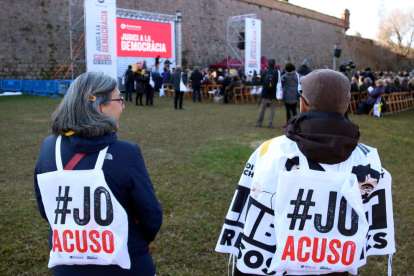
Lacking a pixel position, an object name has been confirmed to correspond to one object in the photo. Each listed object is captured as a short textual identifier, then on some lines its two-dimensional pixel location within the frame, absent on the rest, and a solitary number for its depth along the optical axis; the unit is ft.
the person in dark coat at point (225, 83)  50.93
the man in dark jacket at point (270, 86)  28.84
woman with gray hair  4.74
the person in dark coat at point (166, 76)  61.67
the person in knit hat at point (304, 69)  30.19
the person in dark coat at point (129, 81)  47.50
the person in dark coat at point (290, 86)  27.66
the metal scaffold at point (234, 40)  88.10
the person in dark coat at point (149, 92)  43.21
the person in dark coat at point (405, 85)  47.02
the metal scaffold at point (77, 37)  63.05
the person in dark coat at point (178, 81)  40.52
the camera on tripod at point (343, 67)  30.68
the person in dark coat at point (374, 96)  38.11
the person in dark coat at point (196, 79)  48.80
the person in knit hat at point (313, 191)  4.65
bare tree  143.23
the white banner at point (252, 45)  63.87
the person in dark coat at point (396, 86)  43.37
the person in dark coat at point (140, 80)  41.67
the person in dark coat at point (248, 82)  54.49
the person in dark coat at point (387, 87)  41.34
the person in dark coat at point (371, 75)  49.97
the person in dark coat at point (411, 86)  48.28
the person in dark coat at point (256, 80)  54.98
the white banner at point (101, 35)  45.19
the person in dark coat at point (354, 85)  41.47
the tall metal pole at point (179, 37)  68.74
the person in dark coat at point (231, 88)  49.88
